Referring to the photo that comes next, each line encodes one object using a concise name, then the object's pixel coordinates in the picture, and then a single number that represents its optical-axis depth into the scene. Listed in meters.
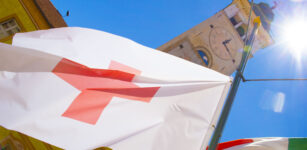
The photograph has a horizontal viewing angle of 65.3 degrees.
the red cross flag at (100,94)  3.43
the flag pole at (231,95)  3.68
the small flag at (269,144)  5.05
